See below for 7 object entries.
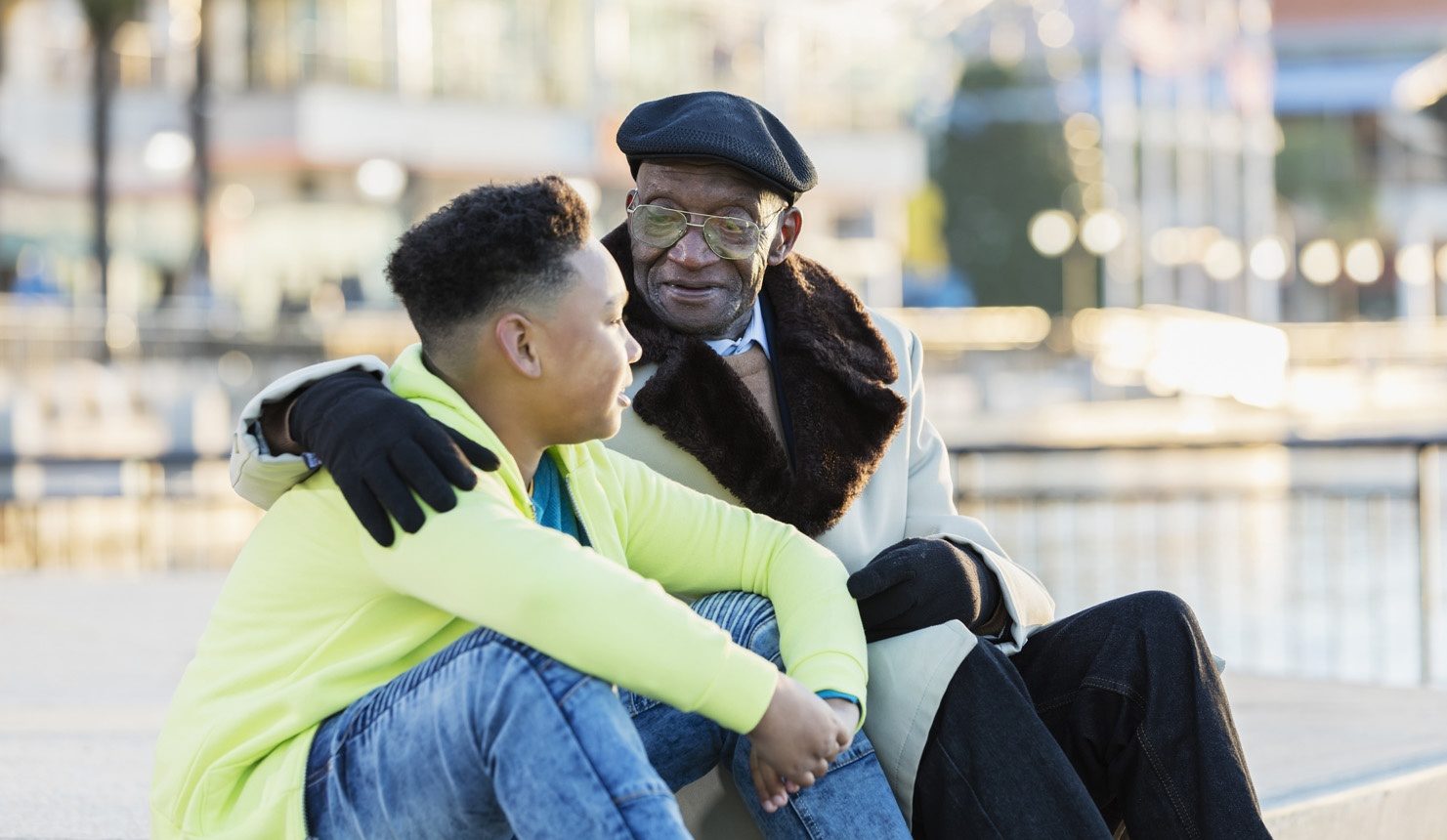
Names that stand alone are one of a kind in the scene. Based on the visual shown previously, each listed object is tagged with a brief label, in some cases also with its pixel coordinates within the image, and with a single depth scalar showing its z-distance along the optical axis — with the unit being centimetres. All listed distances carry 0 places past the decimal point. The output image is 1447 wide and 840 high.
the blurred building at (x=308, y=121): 3133
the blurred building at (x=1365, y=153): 6331
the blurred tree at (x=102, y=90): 2491
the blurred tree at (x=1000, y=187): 5266
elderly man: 276
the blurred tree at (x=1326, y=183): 6312
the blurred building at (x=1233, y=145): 4359
